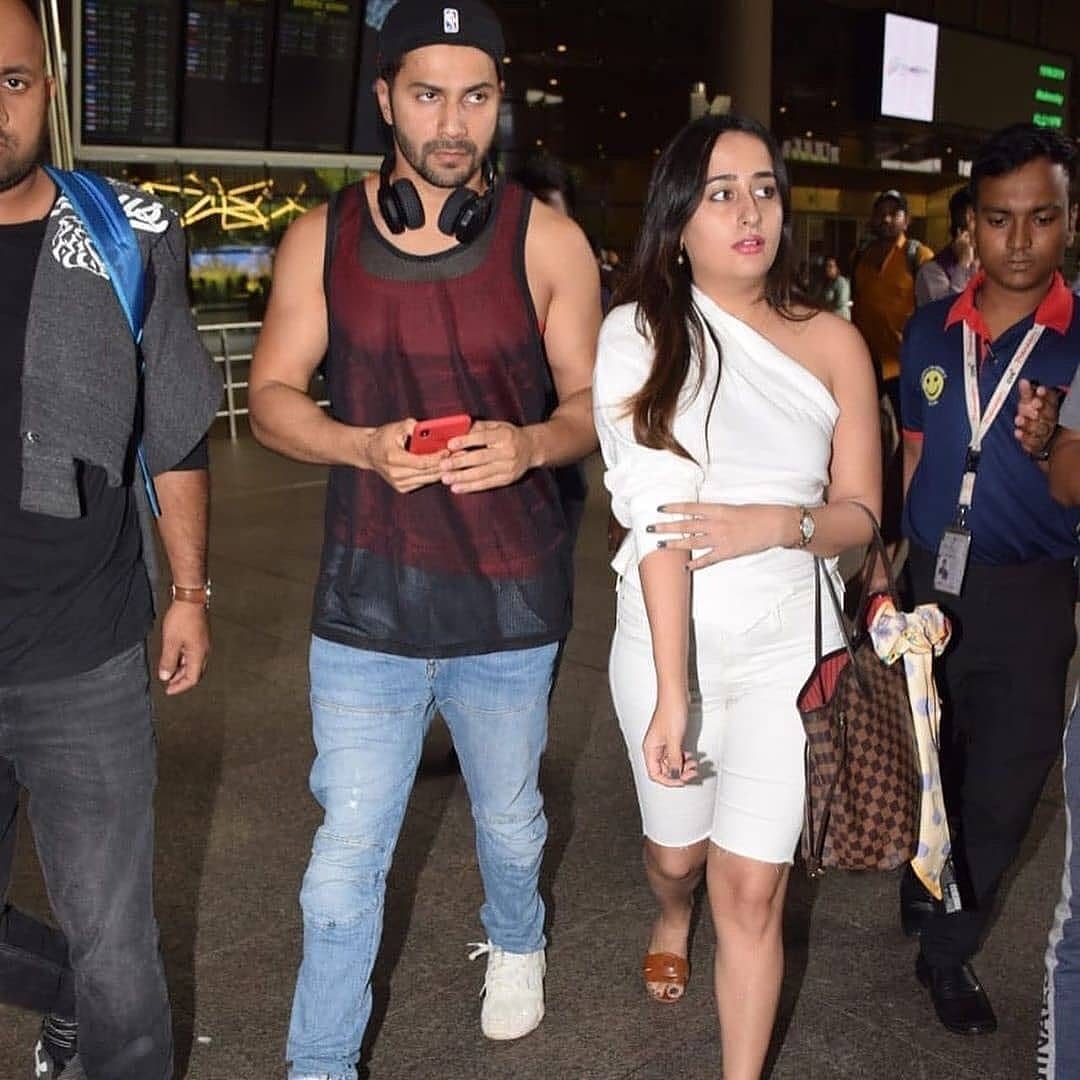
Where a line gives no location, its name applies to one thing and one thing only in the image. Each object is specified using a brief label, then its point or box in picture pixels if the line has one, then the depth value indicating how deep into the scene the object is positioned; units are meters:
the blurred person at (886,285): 7.59
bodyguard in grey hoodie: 2.28
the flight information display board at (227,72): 10.95
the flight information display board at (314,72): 11.41
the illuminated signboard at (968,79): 19.81
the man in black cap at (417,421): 2.68
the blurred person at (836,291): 16.17
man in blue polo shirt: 3.16
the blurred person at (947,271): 6.46
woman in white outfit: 2.54
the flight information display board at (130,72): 10.50
